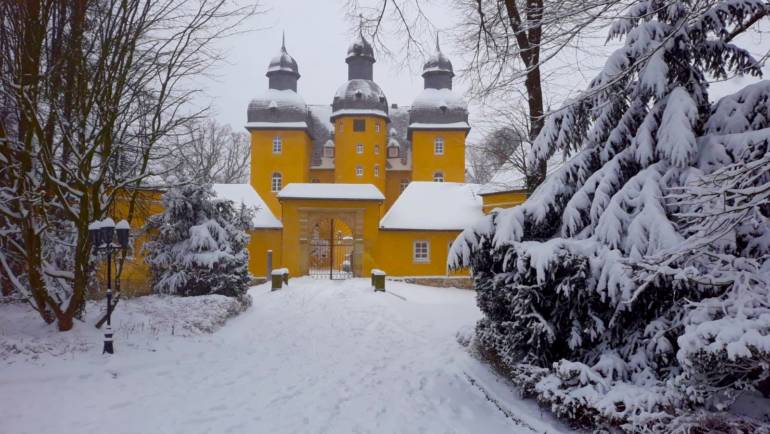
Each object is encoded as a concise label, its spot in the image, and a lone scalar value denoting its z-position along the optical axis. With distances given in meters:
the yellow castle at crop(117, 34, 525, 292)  23.39
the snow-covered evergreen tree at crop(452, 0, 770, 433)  4.01
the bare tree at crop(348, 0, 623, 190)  8.70
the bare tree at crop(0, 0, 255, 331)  8.08
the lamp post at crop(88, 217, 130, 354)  7.89
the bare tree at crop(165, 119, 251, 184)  39.81
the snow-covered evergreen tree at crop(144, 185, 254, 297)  13.71
